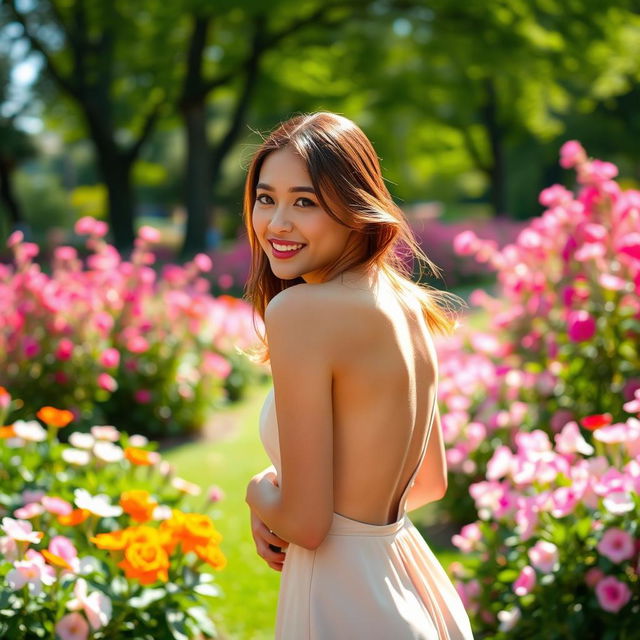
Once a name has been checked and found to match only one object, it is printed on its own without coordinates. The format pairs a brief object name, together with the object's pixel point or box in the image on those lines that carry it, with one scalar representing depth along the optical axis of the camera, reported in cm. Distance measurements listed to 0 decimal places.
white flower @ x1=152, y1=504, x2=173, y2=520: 305
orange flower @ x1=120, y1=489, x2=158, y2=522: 272
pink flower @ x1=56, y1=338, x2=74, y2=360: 616
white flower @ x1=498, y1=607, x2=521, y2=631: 298
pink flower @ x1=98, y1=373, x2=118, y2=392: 616
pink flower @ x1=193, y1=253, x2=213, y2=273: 649
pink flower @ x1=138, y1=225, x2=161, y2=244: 609
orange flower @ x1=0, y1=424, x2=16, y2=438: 357
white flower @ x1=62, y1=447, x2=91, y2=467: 331
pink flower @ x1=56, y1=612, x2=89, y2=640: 261
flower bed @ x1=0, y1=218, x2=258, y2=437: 616
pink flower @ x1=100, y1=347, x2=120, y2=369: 621
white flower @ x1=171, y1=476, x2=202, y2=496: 339
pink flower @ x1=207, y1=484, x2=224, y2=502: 329
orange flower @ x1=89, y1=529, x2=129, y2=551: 251
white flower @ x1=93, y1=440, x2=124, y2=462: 334
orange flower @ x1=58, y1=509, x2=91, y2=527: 266
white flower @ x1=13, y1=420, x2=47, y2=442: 347
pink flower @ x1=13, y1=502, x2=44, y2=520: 280
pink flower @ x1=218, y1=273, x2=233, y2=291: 785
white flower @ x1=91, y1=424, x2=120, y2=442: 354
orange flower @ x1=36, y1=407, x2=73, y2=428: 341
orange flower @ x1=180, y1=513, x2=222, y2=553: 268
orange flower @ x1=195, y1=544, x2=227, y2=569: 267
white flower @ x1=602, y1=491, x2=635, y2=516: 264
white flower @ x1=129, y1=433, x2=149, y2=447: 373
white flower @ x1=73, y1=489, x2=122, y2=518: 265
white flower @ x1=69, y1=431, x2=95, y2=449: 340
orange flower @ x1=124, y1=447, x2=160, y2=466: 321
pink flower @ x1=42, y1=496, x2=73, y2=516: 284
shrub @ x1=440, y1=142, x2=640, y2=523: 427
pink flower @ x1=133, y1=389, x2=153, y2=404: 720
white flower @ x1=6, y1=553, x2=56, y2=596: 247
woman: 151
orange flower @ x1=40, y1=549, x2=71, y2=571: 249
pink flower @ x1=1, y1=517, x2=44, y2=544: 248
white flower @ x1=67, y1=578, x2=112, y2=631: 258
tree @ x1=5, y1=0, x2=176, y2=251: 1891
